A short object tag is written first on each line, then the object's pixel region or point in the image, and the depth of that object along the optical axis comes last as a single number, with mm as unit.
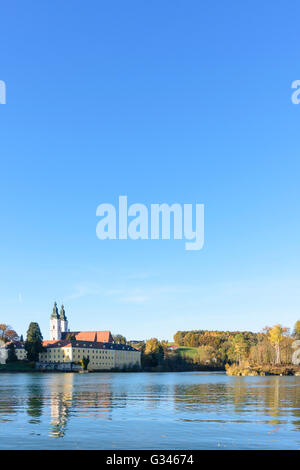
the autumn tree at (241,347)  191412
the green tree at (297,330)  193750
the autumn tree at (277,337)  171250
